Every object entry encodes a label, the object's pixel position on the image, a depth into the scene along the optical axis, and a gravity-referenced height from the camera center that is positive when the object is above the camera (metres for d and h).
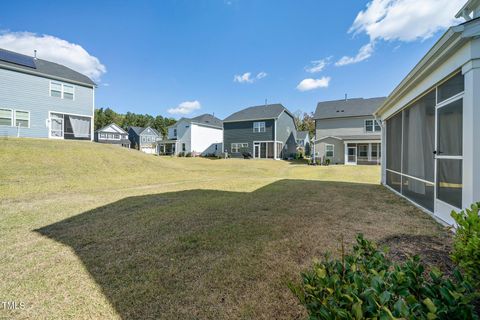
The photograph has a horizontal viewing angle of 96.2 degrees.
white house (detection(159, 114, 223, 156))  32.72 +3.60
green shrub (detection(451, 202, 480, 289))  1.70 -0.74
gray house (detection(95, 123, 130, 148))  42.00 +4.88
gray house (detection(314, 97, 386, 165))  22.77 +2.96
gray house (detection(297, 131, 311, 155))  40.83 +3.27
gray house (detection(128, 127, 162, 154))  47.56 +4.69
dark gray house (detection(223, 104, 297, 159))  27.55 +3.47
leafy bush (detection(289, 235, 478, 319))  0.99 -0.72
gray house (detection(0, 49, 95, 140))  14.42 +4.47
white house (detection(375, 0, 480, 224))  3.38 +0.74
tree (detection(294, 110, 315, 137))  50.56 +8.87
